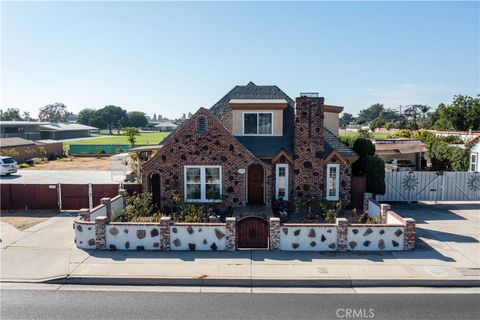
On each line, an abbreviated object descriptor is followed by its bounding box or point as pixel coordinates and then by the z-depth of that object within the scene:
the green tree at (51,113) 168.62
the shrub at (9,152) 38.38
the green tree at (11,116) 134.41
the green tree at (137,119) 175.19
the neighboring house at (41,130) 59.16
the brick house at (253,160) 16.91
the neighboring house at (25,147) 41.15
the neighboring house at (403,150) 29.25
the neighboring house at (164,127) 184.50
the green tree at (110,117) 155.88
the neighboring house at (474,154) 24.41
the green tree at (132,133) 52.92
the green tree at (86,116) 158.00
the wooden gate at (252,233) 12.41
